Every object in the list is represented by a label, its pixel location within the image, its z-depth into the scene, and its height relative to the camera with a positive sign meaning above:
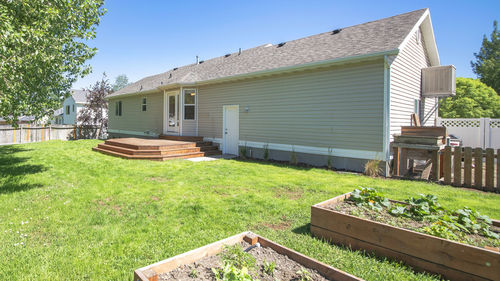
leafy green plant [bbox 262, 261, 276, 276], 2.11 -1.10
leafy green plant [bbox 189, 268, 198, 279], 2.02 -1.11
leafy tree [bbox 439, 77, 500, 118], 21.78 +2.79
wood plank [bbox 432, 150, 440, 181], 7.13 -0.82
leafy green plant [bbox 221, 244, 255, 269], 2.16 -1.07
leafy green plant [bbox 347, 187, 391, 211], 3.43 -0.89
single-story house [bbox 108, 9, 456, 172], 8.23 +1.47
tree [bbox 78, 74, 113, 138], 25.39 +2.55
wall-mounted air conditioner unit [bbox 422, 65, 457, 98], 9.95 +2.12
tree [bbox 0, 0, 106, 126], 5.12 +1.69
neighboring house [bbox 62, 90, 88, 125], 32.84 +3.10
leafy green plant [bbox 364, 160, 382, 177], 7.84 -1.04
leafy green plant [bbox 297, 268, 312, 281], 1.98 -1.10
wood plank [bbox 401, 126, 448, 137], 7.35 +0.09
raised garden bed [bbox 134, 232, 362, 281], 1.99 -1.11
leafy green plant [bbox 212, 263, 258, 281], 1.75 -0.97
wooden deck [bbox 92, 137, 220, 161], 10.34 -0.77
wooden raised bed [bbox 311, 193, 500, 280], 2.18 -1.09
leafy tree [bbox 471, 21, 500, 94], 30.97 +9.22
